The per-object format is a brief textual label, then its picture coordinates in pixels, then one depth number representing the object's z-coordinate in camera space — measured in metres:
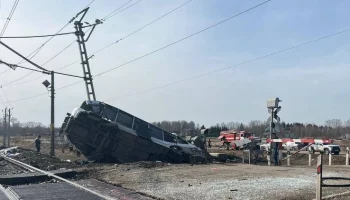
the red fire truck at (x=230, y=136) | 60.86
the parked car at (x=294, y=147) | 41.53
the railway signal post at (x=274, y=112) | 21.11
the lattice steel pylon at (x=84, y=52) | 29.72
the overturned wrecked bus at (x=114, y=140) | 21.97
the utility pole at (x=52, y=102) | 32.75
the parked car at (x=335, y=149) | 43.28
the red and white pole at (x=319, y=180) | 8.31
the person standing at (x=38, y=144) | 39.53
